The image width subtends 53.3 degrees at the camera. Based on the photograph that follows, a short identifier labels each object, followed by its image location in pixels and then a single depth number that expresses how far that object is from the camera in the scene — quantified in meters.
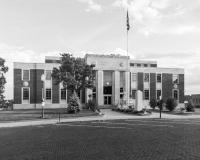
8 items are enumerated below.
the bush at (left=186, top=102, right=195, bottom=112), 31.89
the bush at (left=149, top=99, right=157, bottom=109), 37.84
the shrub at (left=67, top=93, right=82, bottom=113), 28.09
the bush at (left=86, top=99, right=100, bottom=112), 33.00
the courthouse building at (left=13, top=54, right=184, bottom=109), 43.47
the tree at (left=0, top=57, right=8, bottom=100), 30.41
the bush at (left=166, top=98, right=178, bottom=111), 32.41
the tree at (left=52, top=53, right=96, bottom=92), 30.30
